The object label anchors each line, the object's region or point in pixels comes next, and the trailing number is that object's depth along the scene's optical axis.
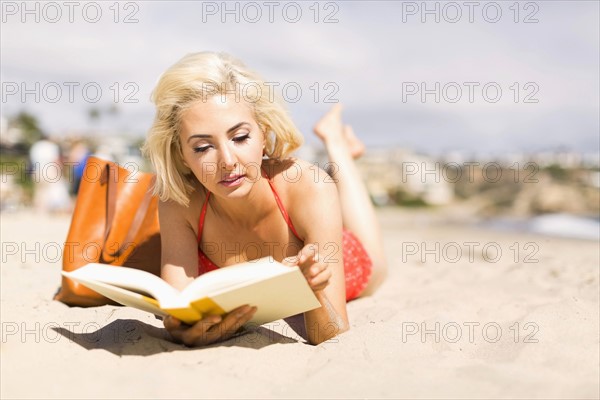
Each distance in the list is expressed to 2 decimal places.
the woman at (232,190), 2.54
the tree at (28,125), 49.37
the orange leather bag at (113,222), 3.52
